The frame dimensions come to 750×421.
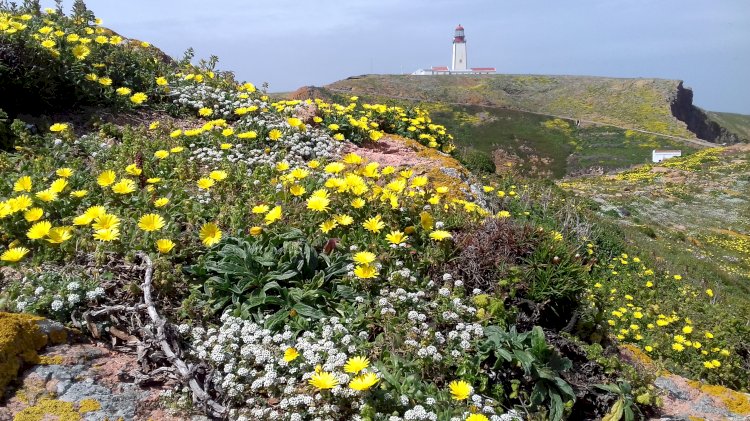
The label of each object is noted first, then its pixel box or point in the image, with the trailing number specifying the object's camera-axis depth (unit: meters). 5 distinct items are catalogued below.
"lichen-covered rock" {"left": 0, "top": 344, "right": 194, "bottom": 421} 2.31
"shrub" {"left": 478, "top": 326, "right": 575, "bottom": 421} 2.92
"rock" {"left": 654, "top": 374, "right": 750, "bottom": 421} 3.63
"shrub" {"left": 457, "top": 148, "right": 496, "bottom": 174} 9.52
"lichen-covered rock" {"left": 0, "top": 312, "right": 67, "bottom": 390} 2.40
